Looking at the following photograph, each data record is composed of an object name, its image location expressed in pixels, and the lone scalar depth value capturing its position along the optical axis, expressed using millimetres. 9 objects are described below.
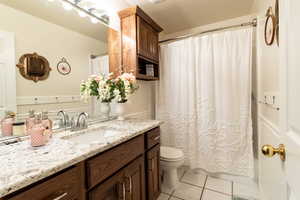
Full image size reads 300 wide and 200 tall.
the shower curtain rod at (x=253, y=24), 1669
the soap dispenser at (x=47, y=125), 905
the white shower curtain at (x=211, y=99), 1729
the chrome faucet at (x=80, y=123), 1267
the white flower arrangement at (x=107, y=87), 1421
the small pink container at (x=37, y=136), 813
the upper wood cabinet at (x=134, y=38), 1633
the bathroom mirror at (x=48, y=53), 977
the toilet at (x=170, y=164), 1630
